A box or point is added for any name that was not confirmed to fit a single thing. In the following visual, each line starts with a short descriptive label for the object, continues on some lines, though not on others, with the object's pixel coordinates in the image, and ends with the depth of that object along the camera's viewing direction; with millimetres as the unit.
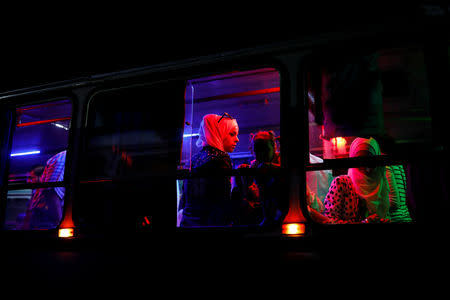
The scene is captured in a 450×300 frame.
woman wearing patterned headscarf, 2377
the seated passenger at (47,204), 3315
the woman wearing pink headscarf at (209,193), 2701
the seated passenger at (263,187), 2309
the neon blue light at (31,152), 3978
